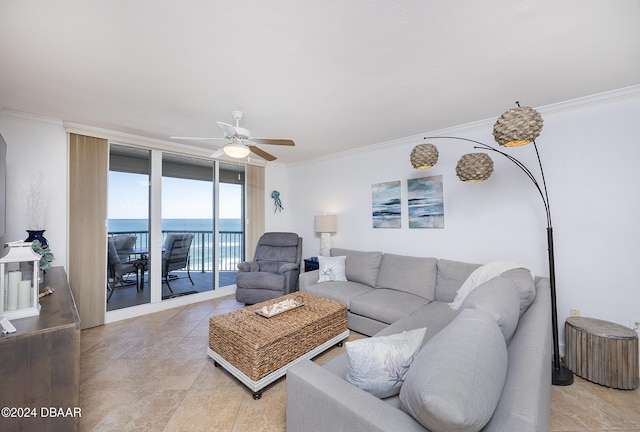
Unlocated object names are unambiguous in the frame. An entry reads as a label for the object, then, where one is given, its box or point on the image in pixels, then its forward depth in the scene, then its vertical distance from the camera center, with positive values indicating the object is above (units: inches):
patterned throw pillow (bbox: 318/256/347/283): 139.3 -26.1
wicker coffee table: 74.1 -37.6
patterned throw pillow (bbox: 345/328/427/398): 44.0 -24.7
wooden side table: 75.2 -41.4
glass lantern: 60.1 -13.6
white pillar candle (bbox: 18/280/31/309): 62.4 -16.7
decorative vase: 97.3 -3.5
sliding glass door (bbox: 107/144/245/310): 138.3 +1.7
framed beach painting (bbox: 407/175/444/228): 128.4 +10.1
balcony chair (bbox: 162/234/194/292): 152.4 -17.6
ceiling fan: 93.1 +32.0
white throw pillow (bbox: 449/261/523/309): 86.0 -19.0
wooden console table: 50.3 -30.7
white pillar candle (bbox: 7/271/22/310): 61.2 -15.8
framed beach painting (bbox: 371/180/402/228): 143.8 +10.1
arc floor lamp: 64.7 +21.8
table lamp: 166.9 -3.3
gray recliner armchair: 144.6 -28.0
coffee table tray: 91.6 -32.3
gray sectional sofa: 28.3 -21.5
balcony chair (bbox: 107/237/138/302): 133.1 -23.4
